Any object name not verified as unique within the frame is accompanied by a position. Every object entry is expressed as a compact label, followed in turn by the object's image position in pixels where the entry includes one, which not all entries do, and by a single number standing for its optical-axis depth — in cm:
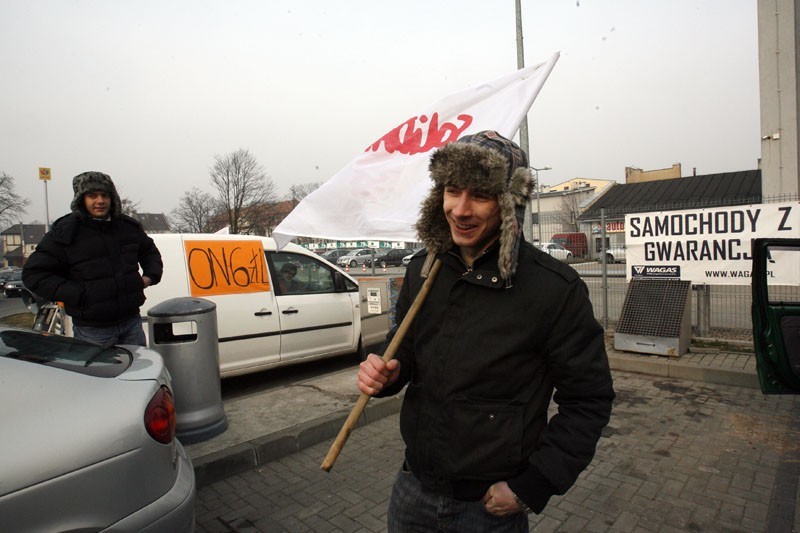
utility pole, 1083
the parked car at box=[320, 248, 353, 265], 3671
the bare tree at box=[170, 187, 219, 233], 3866
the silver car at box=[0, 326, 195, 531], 189
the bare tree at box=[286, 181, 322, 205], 5016
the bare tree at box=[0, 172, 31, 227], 4156
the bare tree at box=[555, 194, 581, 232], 4934
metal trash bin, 432
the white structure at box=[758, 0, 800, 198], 1155
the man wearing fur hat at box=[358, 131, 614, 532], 144
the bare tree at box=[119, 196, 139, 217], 3212
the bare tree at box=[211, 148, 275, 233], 3788
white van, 563
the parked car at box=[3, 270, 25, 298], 2750
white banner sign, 649
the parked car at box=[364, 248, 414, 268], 2064
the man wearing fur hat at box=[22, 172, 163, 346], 371
